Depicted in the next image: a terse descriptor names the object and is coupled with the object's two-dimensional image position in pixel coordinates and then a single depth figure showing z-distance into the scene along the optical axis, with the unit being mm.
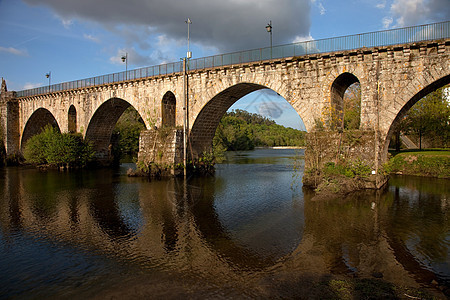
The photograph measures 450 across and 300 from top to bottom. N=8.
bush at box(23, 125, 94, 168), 27711
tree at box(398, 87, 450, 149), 25188
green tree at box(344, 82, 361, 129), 29519
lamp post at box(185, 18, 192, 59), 21636
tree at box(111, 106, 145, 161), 33406
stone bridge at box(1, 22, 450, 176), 14711
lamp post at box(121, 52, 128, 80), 28138
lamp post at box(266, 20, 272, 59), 18675
